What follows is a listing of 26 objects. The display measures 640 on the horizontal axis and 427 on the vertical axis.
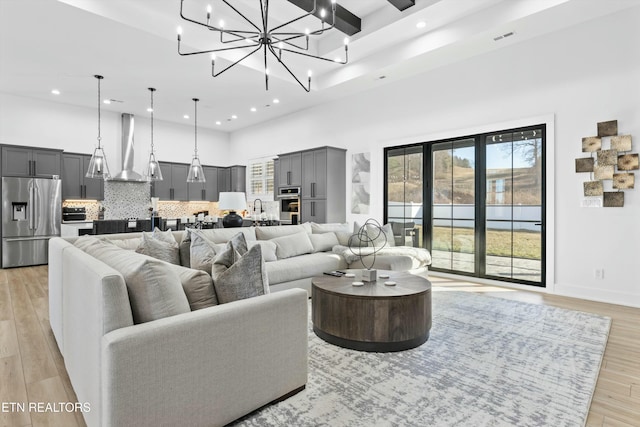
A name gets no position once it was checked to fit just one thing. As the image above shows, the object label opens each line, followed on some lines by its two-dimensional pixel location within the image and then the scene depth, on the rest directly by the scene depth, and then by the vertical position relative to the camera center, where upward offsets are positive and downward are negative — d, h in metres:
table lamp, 4.93 +0.06
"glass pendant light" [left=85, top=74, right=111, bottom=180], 5.17 +0.68
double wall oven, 7.25 +0.12
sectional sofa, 1.31 -0.66
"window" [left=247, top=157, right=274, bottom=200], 8.80 +0.84
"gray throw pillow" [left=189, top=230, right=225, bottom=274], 2.13 -0.30
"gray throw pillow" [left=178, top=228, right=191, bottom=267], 2.59 -0.35
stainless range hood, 7.81 +1.54
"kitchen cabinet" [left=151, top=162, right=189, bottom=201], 8.46 +0.65
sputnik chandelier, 2.99 +2.47
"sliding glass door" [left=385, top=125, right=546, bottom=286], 4.65 +0.13
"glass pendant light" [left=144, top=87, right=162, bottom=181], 6.37 +0.76
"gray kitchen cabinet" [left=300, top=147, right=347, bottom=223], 6.55 +0.49
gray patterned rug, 1.76 -1.08
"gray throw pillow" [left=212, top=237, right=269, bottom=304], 1.80 -0.37
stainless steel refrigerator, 6.06 -0.18
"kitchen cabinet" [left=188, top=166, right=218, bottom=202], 9.15 +0.59
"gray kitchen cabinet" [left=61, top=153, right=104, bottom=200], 7.03 +0.62
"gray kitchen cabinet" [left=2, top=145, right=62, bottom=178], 6.12 +0.89
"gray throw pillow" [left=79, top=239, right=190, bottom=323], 1.48 -0.37
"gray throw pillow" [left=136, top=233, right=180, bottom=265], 2.46 -0.30
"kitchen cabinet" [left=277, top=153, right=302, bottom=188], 7.12 +0.86
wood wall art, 3.78 +0.53
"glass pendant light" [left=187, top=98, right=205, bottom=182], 6.41 +0.71
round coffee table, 2.53 -0.83
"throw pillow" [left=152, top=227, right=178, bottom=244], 2.82 -0.24
